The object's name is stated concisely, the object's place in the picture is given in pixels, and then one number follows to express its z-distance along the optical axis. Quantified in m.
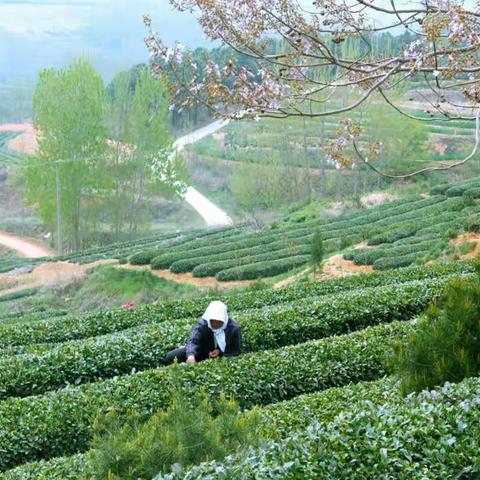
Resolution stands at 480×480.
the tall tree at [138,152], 45.25
